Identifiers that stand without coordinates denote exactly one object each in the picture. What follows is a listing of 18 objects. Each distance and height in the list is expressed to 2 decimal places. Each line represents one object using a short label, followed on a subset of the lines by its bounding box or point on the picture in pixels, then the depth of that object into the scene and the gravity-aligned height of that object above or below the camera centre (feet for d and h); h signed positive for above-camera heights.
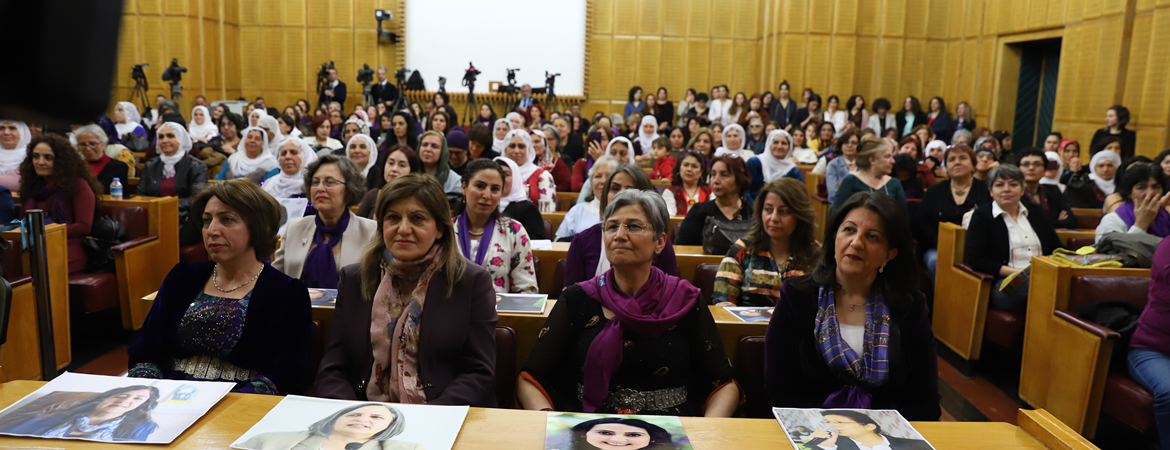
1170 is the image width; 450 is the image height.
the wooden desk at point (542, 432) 4.66 -2.04
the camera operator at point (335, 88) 43.60 +2.34
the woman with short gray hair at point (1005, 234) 12.76 -1.54
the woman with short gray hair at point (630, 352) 6.44 -1.98
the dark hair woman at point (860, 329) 6.38 -1.70
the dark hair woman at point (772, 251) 9.15 -1.44
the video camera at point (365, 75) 43.05 +3.20
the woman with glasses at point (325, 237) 9.68 -1.54
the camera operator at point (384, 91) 42.57 +2.23
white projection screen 45.85 +5.98
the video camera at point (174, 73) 38.78 +2.61
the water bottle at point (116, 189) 15.74 -1.57
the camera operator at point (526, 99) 42.37 +2.04
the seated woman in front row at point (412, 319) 6.42 -1.76
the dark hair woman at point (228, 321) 6.62 -1.87
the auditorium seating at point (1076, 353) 9.19 -2.86
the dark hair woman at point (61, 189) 13.15 -1.35
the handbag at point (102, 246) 13.66 -2.47
